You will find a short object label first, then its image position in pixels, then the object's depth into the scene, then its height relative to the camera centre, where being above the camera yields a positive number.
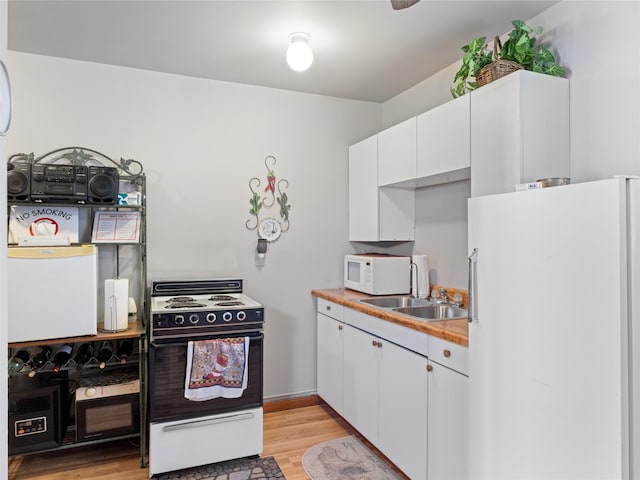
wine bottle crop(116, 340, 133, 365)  2.83 -0.69
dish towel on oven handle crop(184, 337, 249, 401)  2.48 -0.72
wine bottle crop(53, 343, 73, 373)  2.64 -0.70
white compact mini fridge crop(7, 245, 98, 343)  2.31 -0.26
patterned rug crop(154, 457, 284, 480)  2.46 -1.33
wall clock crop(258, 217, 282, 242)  3.34 +0.14
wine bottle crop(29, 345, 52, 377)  2.66 -0.71
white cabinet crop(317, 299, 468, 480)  1.96 -0.80
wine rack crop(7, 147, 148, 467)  2.58 -0.10
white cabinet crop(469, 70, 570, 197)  1.99 +0.57
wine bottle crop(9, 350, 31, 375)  2.60 -0.71
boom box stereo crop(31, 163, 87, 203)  2.51 +0.37
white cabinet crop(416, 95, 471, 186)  2.31 +0.61
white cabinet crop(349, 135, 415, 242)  3.21 +0.32
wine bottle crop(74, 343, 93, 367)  2.72 -0.70
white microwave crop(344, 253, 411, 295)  3.07 -0.20
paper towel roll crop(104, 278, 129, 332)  2.59 -0.36
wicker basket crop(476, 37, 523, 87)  2.09 +0.89
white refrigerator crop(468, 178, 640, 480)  1.26 -0.29
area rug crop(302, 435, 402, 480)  2.46 -1.31
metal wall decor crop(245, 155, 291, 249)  3.32 +0.34
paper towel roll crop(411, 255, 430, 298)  3.02 -0.20
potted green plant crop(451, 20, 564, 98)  2.07 +0.95
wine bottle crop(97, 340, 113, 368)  2.78 -0.70
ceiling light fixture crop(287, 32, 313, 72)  2.39 +1.08
